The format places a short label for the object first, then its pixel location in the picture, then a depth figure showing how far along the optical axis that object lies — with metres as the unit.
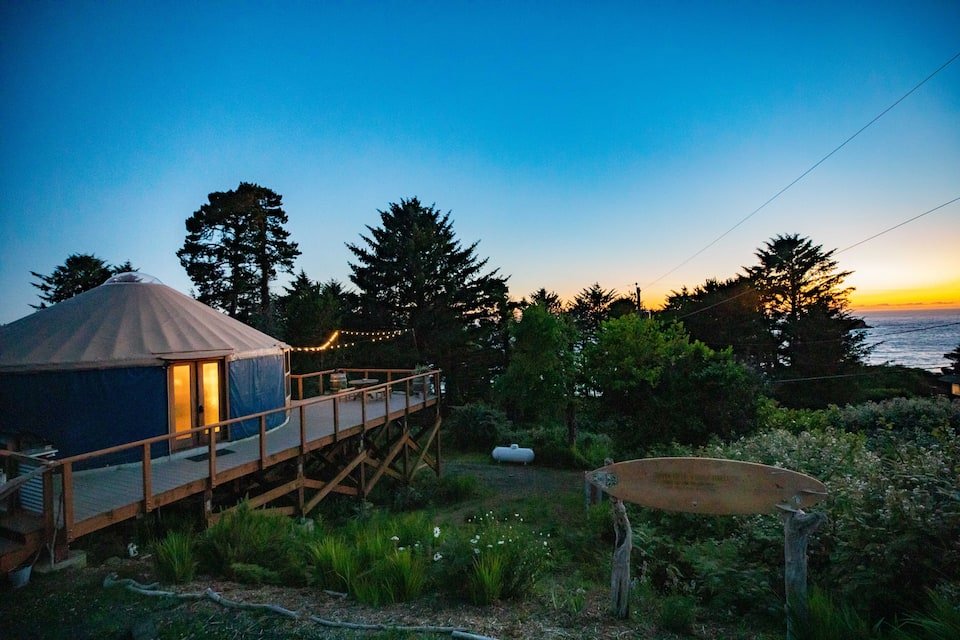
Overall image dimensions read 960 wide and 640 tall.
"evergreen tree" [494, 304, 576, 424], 15.06
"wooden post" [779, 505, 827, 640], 3.01
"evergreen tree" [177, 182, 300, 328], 24.84
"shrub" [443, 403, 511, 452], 17.28
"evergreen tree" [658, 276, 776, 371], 26.28
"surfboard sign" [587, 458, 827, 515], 3.22
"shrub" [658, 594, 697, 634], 3.13
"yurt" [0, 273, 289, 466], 7.25
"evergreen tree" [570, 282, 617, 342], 32.81
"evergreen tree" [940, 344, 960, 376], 31.36
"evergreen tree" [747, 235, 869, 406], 24.88
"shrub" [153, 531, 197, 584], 4.18
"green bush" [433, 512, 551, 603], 3.63
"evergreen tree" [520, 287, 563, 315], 29.40
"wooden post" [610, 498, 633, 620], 3.36
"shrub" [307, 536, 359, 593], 4.04
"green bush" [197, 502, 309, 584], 4.43
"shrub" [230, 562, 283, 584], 4.22
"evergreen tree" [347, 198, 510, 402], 24.14
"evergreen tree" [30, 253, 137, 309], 23.61
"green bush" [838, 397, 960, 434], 9.33
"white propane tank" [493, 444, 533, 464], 14.52
